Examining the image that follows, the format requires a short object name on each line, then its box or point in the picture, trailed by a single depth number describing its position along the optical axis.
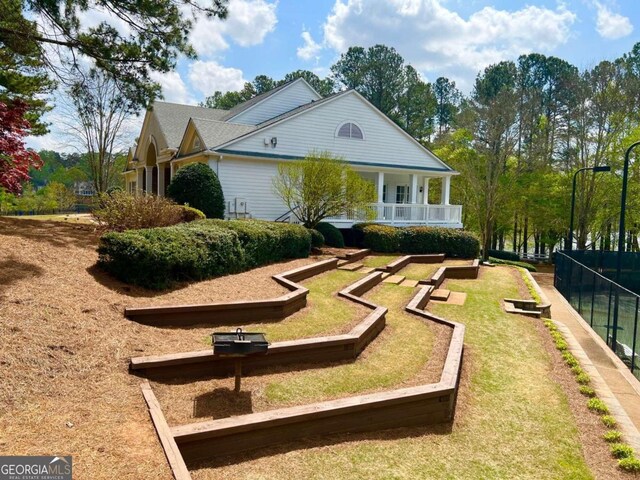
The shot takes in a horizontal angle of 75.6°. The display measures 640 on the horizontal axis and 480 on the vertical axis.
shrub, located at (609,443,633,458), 4.02
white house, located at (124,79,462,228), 16.88
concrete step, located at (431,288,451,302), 9.81
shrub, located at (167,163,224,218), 14.79
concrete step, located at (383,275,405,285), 10.98
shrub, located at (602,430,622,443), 4.30
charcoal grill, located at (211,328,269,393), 4.06
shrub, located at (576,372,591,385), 5.77
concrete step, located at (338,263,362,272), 11.65
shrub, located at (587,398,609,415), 4.94
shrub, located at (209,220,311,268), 9.62
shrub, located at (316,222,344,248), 15.35
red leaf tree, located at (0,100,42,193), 10.66
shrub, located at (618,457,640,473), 3.82
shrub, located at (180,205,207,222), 12.28
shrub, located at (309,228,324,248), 13.38
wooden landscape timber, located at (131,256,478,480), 3.49
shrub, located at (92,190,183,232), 9.41
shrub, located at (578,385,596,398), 5.38
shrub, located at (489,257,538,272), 23.83
